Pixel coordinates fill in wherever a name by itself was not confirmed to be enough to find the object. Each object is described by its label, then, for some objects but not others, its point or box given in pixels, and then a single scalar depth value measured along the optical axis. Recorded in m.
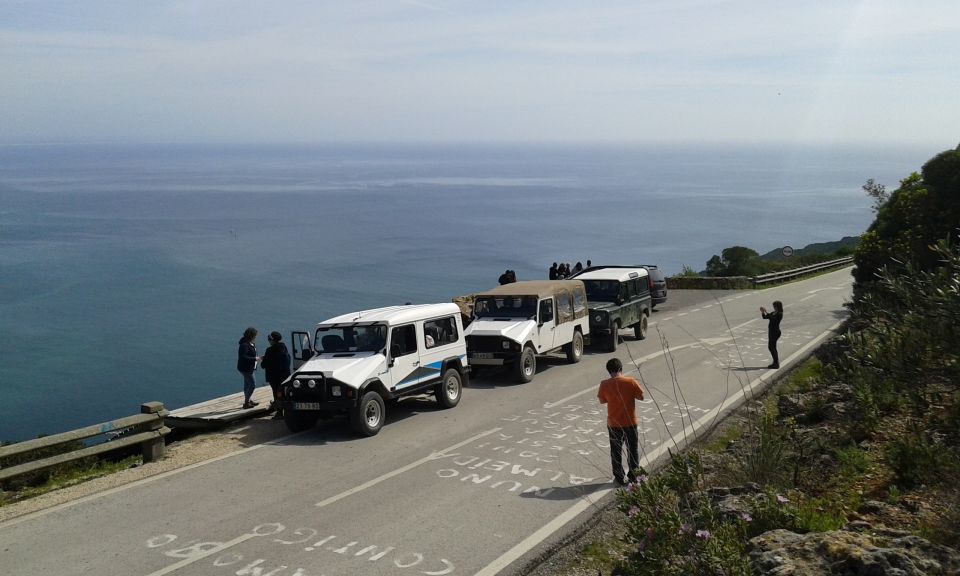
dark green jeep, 21.58
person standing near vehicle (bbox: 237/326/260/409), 14.77
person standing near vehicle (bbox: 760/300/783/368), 18.39
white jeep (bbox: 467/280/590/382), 17.67
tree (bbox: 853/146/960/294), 14.88
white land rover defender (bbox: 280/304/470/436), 12.98
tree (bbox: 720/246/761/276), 50.93
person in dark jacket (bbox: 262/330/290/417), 14.65
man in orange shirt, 9.62
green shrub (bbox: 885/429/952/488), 7.58
